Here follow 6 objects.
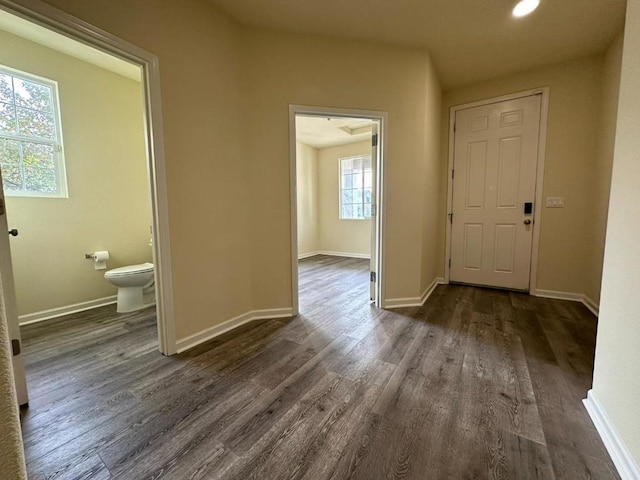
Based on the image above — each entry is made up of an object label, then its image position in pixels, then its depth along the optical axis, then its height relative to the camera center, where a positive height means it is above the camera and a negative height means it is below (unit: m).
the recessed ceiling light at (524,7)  2.03 +1.55
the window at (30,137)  2.33 +0.68
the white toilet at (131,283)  2.55 -0.69
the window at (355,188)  5.82 +0.52
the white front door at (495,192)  3.08 +0.22
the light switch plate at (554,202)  2.96 +0.09
